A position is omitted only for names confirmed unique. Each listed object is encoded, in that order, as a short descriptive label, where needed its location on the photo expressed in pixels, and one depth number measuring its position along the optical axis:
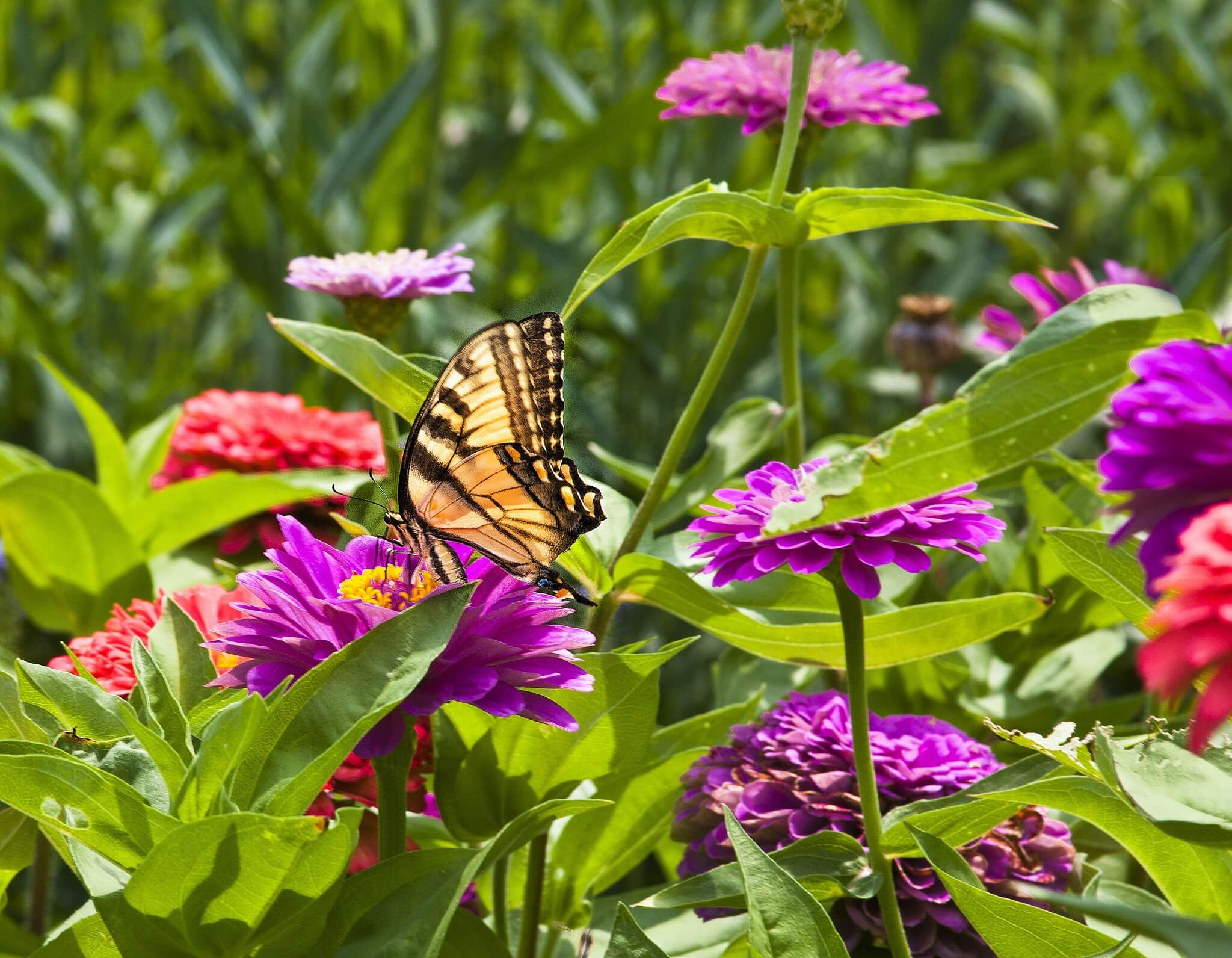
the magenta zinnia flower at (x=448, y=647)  1.81
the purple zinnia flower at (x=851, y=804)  1.85
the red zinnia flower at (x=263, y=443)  1.99
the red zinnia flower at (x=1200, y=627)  1.59
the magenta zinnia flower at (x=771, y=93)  1.94
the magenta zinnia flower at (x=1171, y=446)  1.75
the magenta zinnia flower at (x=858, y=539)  1.82
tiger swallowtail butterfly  1.86
